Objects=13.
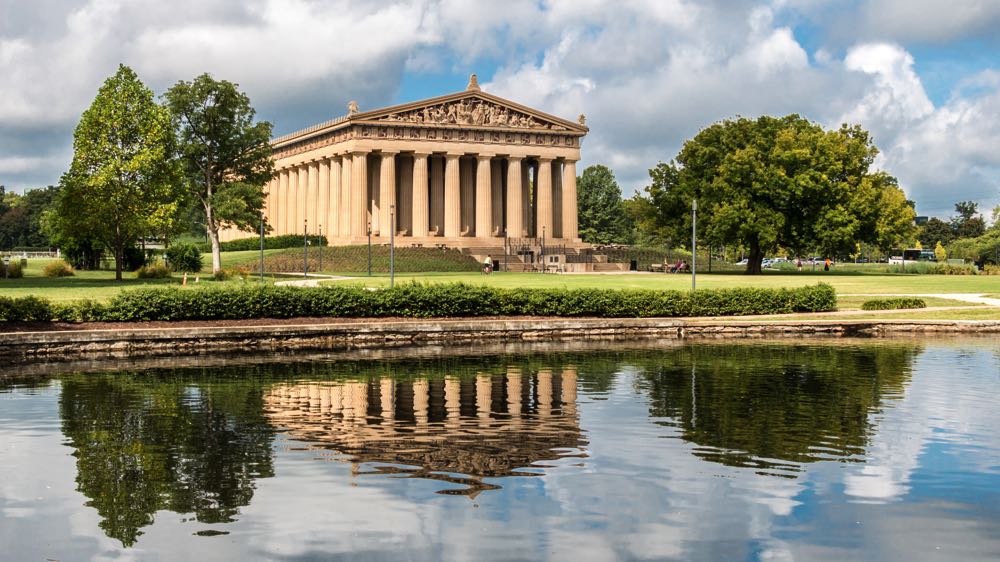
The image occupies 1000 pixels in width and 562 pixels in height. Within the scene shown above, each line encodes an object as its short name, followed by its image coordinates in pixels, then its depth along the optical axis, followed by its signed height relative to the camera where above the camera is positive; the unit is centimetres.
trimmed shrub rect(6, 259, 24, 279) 6391 -51
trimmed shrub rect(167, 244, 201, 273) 7262 +27
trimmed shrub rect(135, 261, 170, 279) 6481 -60
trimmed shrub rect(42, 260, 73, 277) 6712 -48
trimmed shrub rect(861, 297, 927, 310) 4219 -174
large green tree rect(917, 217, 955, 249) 18375 +448
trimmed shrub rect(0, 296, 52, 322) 3186 -140
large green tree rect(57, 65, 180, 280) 5822 +517
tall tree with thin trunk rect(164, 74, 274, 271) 6750 +727
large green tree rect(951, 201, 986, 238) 18142 +546
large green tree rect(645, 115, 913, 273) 7975 +501
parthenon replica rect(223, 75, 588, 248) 10562 +925
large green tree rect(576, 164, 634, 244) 15012 +734
